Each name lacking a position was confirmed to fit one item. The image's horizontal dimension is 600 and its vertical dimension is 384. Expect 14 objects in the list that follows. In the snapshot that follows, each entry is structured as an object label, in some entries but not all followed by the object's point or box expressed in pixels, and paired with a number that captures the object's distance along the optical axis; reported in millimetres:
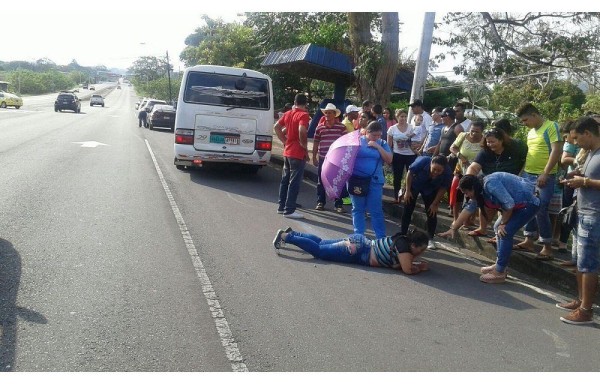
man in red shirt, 8617
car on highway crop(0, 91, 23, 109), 42094
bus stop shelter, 15180
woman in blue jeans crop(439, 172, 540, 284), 5484
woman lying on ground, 5762
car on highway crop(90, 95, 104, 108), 60938
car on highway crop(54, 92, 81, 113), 41544
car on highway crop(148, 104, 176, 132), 27688
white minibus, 11375
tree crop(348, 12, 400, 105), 12828
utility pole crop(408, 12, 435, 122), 10891
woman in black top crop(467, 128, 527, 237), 6504
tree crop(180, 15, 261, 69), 31266
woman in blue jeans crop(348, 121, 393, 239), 6371
